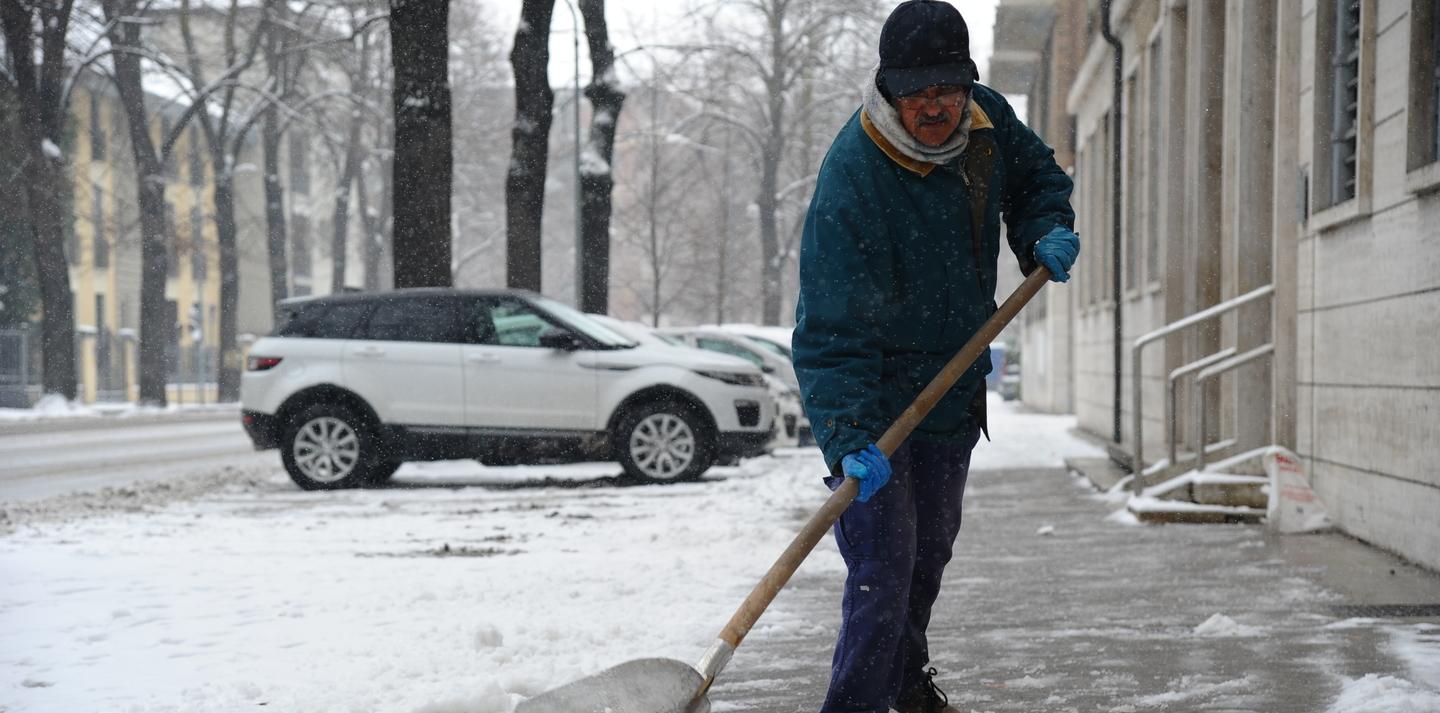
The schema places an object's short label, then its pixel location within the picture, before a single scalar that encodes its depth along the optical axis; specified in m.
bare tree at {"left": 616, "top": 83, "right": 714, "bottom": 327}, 39.09
